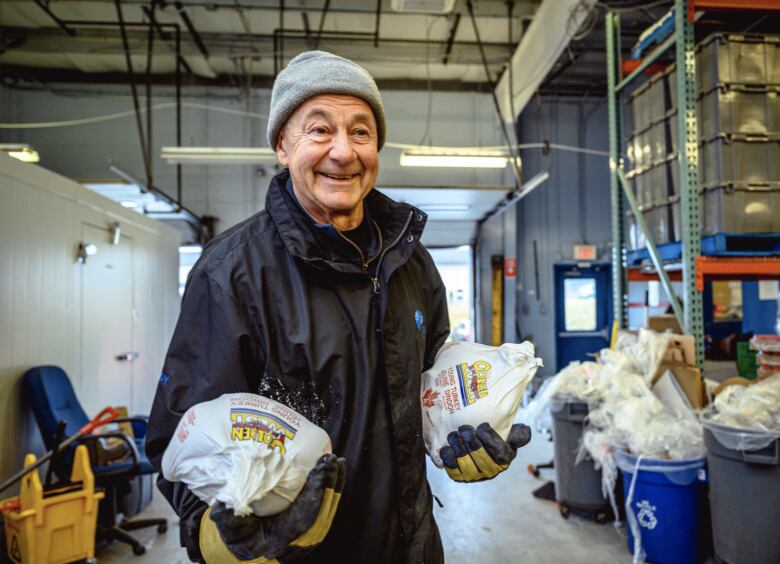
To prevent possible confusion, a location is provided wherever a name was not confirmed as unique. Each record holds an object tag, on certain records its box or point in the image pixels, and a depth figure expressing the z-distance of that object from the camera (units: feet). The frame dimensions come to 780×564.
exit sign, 29.73
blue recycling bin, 8.58
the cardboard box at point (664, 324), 13.52
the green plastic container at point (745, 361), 13.02
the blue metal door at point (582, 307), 29.71
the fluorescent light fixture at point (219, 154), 17.04
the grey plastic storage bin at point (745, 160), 10.01
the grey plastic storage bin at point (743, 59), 10.00
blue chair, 10.14
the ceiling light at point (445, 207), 27.61
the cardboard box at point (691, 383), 9.56
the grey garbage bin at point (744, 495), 7.42
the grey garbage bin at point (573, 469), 10.78
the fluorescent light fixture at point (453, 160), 18.63
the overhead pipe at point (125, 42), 15.56
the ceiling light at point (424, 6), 15.52
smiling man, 3.21
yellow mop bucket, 8.39
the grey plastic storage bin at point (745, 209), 9.99
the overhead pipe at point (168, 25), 18.37
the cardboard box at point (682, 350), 10.17
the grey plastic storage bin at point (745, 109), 10.01
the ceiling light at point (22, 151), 16.77
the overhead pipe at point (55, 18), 19.42
